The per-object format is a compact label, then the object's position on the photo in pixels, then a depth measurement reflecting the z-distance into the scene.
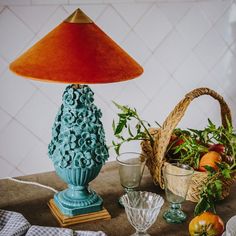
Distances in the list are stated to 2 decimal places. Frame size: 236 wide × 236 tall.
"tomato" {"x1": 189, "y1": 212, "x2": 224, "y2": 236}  1.72
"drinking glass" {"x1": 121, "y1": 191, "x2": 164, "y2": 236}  1.72
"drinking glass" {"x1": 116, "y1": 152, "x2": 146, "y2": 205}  1.91
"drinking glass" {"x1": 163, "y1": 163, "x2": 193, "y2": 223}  1.82
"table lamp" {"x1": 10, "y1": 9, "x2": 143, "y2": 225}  1.67
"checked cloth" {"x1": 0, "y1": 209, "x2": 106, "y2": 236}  1.71
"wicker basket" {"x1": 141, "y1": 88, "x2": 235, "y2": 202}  1.90
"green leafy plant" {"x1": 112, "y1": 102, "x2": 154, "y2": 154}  1.94
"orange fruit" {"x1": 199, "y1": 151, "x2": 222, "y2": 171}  1.90
